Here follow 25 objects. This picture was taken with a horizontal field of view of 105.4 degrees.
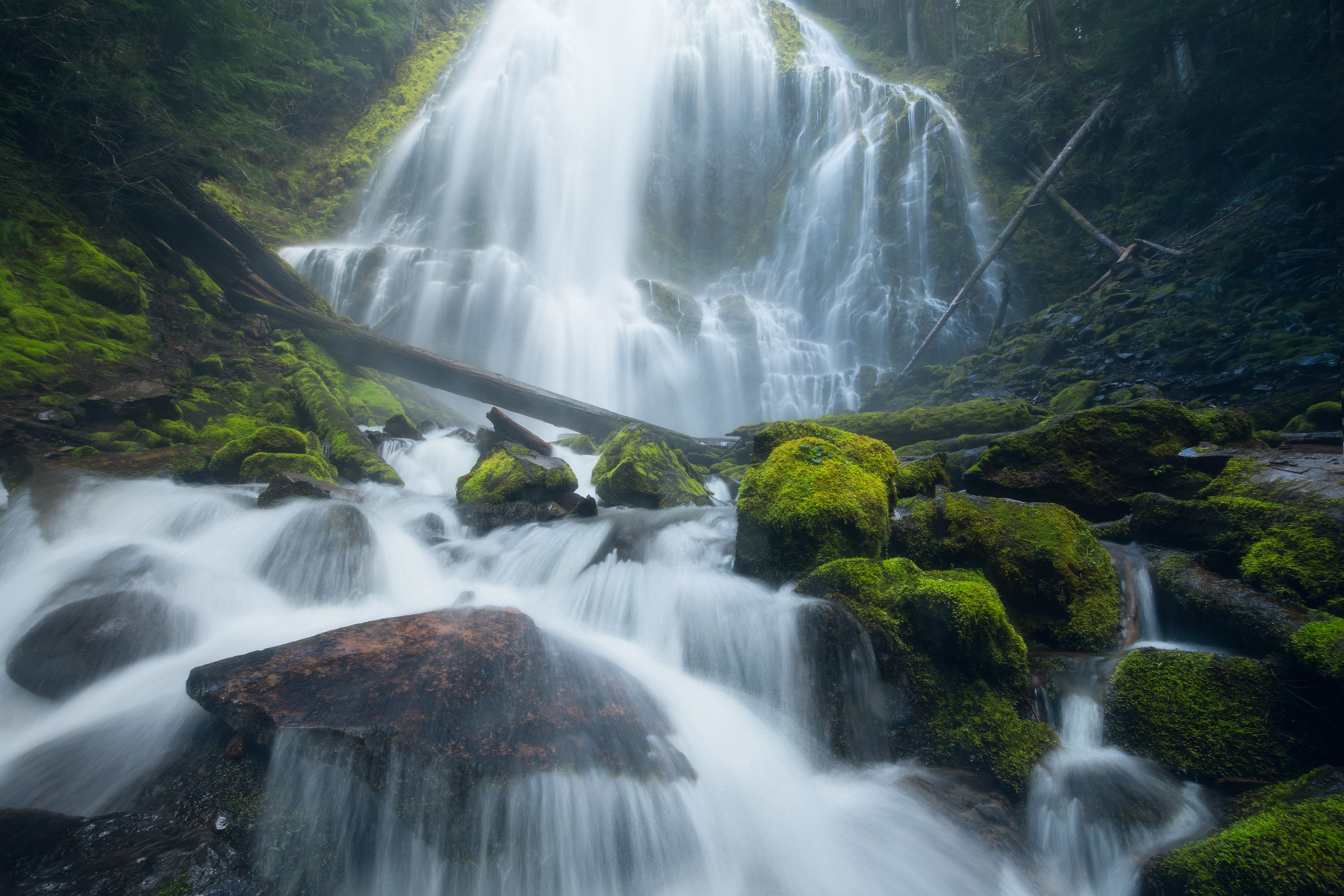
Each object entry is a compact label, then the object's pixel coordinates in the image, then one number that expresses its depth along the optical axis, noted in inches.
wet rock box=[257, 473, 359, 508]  223.1
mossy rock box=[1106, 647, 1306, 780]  102.6
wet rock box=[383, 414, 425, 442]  387.2
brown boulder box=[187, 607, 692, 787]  100.9
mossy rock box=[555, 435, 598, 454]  451.2
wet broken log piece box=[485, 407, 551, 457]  345.4
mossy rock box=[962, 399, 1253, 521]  196.2
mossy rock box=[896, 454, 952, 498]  217.0
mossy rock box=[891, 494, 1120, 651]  143.8
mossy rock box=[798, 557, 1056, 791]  118.5
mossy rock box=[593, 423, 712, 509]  285.4
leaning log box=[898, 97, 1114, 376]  548.7
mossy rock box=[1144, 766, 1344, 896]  73.1
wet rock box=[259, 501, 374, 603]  190.2
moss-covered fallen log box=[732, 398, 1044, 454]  343.6
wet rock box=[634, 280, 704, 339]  858.1
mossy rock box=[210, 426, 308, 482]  250.8
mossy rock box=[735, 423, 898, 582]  163.6
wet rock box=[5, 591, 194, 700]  131.9
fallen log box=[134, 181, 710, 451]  371.6
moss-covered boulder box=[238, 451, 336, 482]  255.4
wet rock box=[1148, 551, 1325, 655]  115.8
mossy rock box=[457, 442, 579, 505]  274.8
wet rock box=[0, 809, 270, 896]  78.5
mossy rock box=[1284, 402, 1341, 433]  221.6
